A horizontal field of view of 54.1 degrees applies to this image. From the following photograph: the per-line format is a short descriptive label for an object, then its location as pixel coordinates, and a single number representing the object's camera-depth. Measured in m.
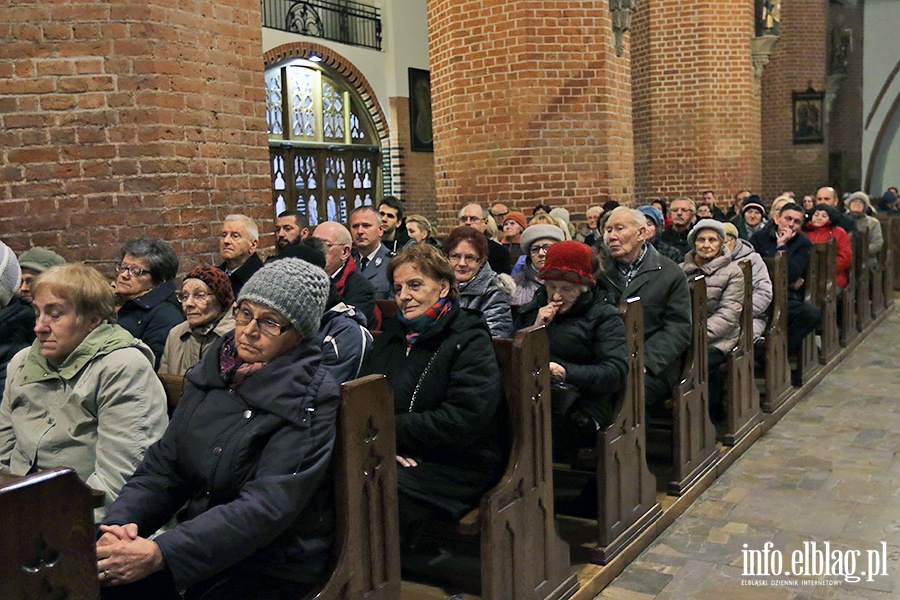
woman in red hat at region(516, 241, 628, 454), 3.92
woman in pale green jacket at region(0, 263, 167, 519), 2.74
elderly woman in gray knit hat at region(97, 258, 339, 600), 2.30
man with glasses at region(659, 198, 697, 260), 8.64
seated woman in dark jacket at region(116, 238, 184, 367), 4.13
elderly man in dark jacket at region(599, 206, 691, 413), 4.67
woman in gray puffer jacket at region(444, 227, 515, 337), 4.52
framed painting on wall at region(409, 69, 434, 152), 17.36
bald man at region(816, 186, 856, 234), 9.94
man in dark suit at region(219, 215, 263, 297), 5.03
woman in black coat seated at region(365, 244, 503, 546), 3.09
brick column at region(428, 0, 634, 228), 8.63
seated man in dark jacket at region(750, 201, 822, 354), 7.06
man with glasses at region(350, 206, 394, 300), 5.94
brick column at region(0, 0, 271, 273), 4.82
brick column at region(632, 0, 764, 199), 13.39
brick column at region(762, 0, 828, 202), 20.94
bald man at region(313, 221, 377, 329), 4.90
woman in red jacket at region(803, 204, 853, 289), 8.37
